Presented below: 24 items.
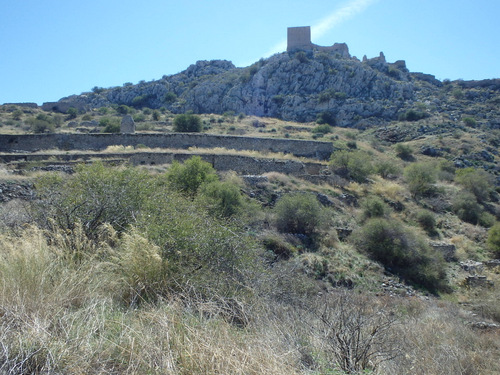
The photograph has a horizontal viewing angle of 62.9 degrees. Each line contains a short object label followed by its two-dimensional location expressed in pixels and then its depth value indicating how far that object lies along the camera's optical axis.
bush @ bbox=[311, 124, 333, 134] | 49.34
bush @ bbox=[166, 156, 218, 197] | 17.95
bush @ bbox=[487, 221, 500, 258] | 22.08
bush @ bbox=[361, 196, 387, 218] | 22.52
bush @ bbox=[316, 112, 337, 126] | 57.10
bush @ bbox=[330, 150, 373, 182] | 28.97
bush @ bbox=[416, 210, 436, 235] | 23.94
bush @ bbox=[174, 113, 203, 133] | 39.07
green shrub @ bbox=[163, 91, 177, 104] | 68.93
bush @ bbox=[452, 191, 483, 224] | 27.02
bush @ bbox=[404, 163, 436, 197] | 29.55
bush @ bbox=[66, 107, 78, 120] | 50.39
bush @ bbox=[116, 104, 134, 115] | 58.42
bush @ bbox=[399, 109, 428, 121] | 55.84
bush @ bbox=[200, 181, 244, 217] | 16.39
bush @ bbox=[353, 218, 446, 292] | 17.52
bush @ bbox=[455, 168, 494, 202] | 31.16
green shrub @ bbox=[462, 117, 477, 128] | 53.19
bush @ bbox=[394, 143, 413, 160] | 41.50
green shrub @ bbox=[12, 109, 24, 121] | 44.75
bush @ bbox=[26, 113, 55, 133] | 35.97
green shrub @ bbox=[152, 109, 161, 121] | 50.97
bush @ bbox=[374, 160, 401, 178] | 33.09
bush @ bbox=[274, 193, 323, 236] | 18.70
